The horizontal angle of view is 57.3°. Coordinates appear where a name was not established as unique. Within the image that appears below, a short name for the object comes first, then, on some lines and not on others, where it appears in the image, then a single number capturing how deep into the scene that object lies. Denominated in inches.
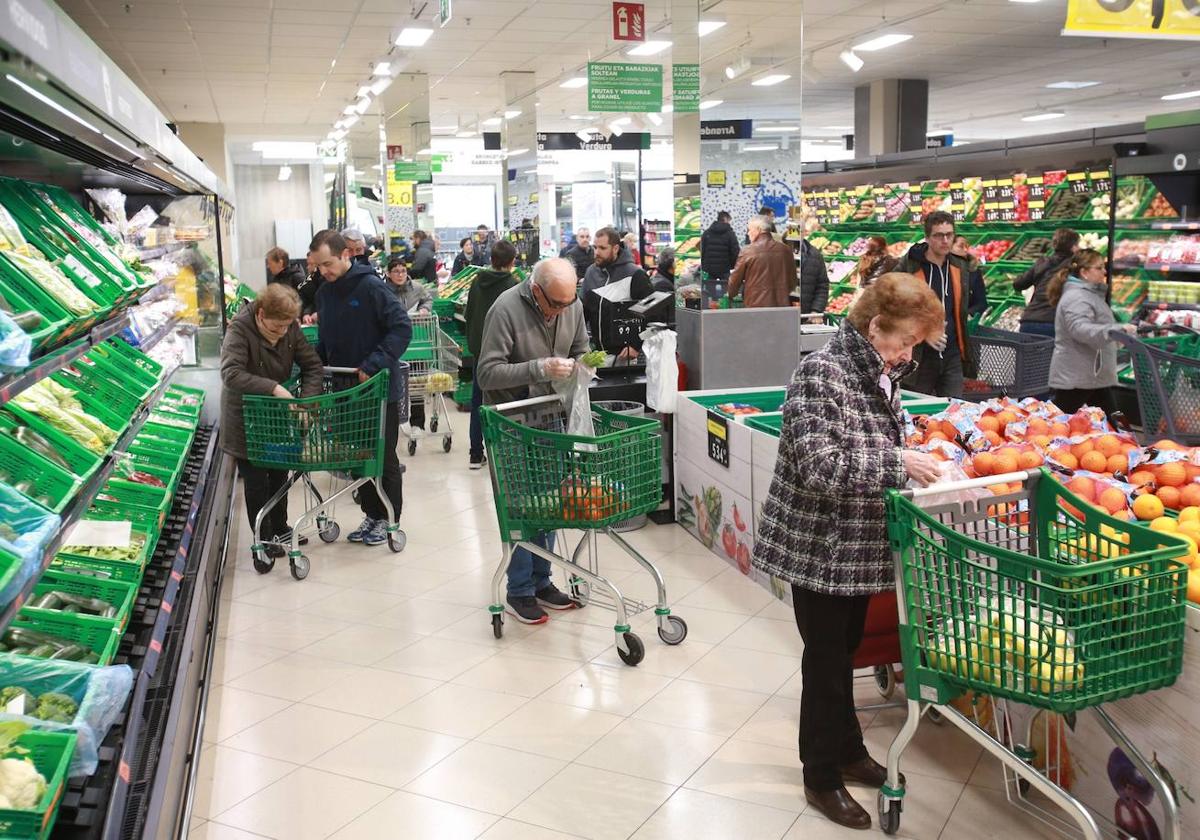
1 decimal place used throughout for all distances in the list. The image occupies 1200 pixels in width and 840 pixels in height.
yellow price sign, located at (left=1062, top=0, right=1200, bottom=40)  218.1
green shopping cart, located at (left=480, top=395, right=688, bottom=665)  171.0
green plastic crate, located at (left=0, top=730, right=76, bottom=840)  75.0
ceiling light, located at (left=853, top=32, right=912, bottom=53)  529.3
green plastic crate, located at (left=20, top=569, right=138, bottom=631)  120.0
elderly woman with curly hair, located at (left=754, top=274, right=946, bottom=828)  116.0
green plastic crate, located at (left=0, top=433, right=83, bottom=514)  106.2
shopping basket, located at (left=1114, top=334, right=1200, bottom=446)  224.5
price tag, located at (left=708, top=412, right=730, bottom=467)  214.5
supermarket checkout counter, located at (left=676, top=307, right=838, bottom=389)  256.1
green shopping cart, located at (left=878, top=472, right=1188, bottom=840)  101.7
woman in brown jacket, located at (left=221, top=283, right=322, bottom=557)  219.5
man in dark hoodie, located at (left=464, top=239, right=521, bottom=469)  305.9
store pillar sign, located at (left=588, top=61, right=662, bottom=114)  437.7
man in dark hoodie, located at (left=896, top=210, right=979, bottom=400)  255.0
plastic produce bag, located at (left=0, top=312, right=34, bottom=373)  84.1
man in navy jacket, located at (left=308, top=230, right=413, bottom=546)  234.1
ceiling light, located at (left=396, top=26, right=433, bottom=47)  476.4
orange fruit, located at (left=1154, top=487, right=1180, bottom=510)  140.5
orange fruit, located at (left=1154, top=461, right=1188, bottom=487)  143.7
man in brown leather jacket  257.8
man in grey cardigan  186.4
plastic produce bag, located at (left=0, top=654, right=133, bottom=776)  90.4
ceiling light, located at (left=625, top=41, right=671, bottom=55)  550.1
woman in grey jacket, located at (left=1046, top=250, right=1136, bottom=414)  284.4
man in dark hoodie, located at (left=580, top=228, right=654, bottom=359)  285.0
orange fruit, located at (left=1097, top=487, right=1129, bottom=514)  136.3
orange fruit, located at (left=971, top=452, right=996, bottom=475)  149.9
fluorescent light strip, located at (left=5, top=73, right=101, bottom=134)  86.8
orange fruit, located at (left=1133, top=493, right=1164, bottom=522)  134.5
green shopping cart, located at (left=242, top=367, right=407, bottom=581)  216.8
